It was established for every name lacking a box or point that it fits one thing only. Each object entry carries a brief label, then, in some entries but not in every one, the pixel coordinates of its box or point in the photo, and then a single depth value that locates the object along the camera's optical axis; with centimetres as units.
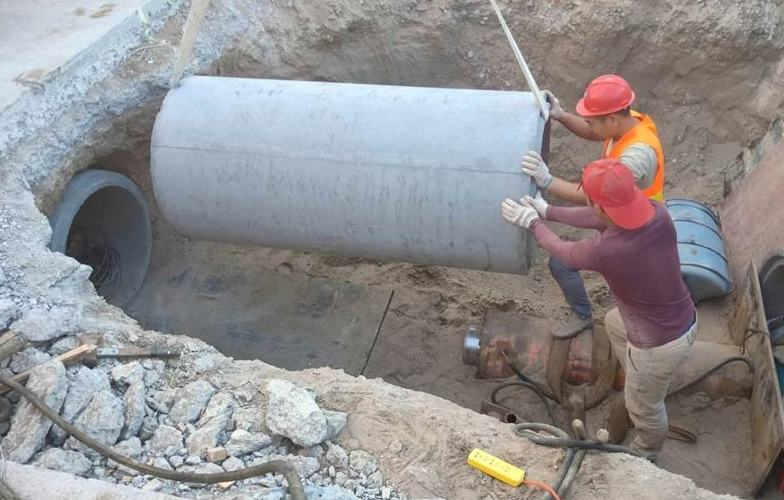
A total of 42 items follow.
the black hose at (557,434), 296
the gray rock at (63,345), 361
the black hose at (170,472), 277
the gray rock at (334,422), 321
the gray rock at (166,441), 312
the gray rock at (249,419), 323
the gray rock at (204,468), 299
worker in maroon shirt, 335
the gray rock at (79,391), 313
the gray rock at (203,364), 369
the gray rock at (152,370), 352
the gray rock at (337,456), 311
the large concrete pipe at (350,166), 383
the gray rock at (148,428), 322
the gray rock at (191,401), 331
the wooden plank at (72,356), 331
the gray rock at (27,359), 340
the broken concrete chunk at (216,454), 306
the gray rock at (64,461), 296
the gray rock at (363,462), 309
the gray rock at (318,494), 276
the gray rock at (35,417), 302
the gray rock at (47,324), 360
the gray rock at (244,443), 309
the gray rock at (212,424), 312
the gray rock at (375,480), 303
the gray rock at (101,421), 312
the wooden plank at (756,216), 487
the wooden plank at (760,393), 396
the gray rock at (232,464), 301
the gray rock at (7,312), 362
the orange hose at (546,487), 289
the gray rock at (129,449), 304
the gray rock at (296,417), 311
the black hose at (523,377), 475
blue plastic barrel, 465
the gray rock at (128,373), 345
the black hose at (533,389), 471
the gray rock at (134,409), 320
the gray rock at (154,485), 291
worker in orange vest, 377
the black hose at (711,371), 440
